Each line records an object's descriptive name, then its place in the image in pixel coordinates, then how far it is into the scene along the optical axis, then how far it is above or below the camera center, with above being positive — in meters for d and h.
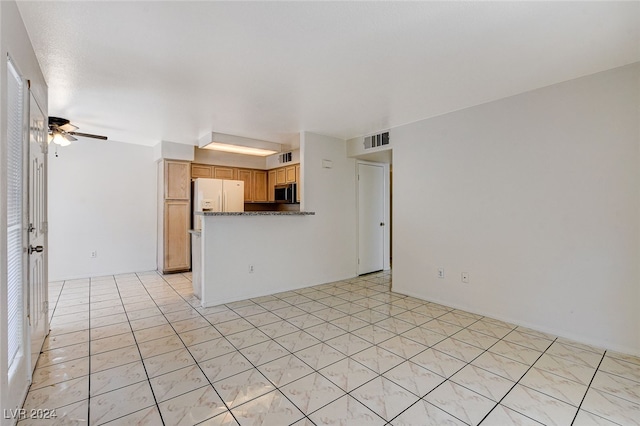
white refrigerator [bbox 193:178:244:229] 5.18 +0.26
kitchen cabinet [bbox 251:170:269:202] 6.40 +0.53
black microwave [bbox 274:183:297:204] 5.73 +0.34
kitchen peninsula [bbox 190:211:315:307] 3.61 -0.59
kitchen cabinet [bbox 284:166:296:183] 5.83 +0.73
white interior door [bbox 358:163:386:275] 5.12 -0.13
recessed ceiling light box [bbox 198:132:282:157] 4.53 +1.07
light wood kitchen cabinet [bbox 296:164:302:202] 5.69 +0.55
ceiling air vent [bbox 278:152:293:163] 5.89 +1.07
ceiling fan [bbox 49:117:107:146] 3.36 +0.91
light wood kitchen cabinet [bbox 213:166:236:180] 5.91 +0.76
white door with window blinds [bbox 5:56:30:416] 1.54 -0.20
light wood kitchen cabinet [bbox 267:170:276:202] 6.39 +0.53
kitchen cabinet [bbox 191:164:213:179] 5.68 +0.76
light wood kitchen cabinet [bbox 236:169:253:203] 6.21 +0.63
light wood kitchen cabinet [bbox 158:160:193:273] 5.21 -0.09
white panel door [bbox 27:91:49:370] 2.00 -0.16
